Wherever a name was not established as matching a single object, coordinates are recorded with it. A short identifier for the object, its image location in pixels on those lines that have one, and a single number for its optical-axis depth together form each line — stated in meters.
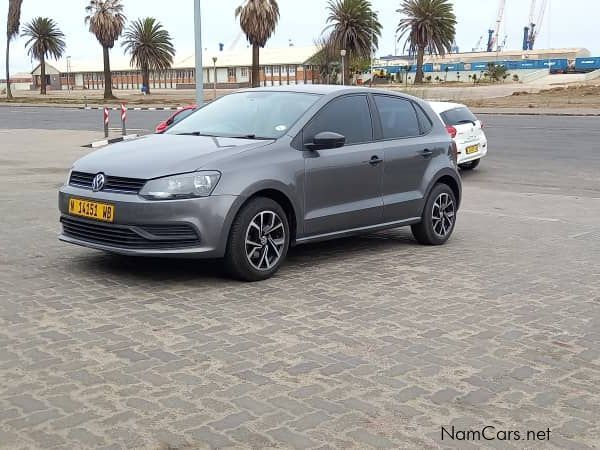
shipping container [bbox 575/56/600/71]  105.71
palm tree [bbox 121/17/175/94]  84.56
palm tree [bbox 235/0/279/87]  64.31
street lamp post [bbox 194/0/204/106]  21.88
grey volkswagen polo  6.11
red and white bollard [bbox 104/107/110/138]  23.85
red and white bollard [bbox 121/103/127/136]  24.05
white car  15.22
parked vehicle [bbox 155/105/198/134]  15.72
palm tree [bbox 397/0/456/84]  78.12
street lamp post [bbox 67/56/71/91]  126.04
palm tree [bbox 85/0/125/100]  76.06
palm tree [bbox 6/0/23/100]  59.75
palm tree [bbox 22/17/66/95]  93.81
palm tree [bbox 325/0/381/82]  75.00
